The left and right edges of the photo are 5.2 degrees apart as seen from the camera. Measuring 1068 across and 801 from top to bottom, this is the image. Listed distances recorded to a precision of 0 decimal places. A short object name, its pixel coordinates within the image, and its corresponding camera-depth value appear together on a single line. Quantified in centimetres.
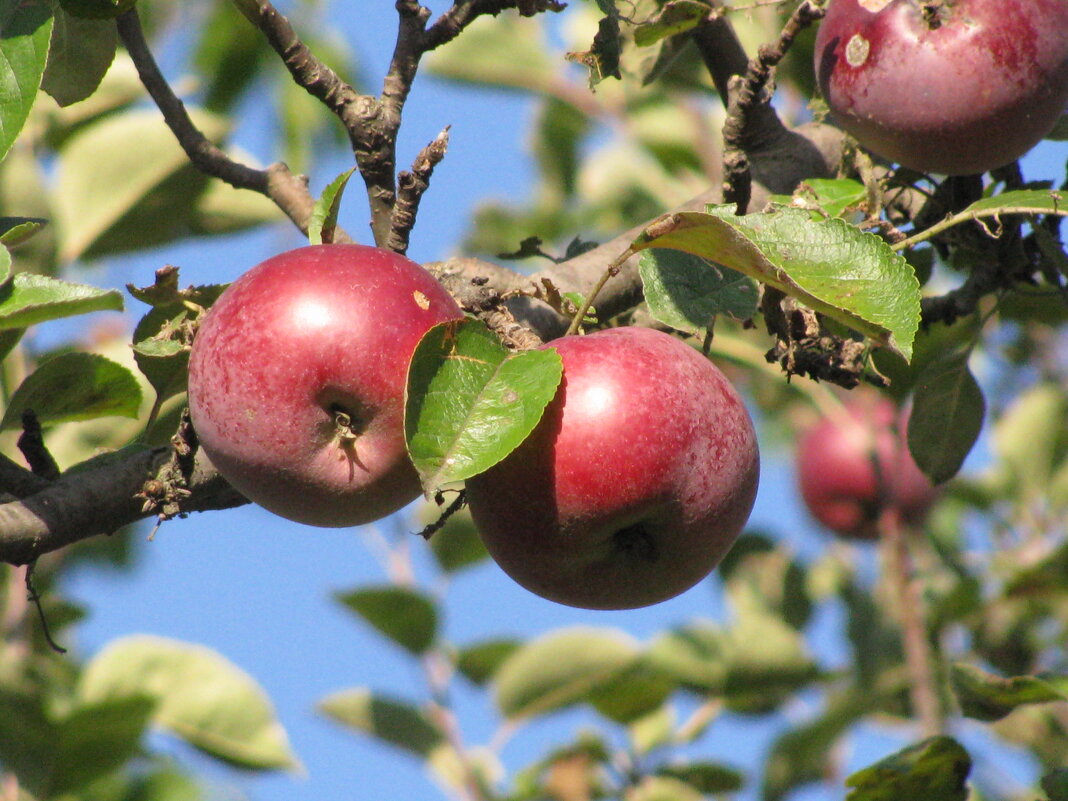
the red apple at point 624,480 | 281
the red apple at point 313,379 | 280
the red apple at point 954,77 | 288
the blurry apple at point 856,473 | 506
